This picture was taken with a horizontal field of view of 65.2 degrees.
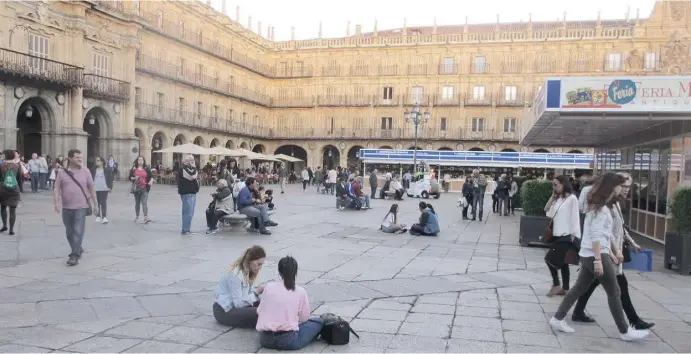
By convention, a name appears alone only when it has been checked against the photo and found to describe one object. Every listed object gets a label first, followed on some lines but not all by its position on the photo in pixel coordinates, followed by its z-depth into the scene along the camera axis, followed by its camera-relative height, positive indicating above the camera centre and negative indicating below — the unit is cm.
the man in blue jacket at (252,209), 1027 -92
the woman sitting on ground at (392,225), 1127 -126
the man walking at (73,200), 696 -59
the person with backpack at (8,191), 895 -64
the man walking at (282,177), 2472 -71
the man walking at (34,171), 1855 -62
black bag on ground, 423 -132
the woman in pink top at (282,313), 400 -113
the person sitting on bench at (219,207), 1025 -92
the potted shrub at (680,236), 753 -87
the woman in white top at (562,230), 578 -63
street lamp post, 3008 +301
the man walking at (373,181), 2241 -68
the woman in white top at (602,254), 447 -69
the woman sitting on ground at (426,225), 1109 -121
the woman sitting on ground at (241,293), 443 -112
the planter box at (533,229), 992 -109
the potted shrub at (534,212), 994 -81
